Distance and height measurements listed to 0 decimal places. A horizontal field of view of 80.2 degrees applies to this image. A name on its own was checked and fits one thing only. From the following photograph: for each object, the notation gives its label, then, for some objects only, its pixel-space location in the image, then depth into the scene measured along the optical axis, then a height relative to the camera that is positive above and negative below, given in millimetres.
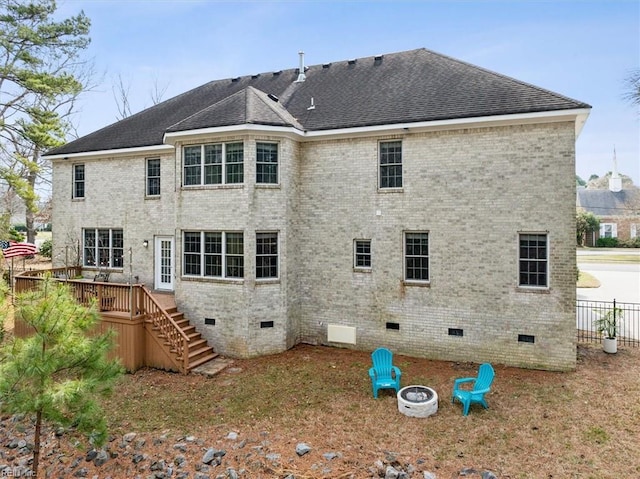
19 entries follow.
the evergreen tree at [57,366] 5586 -1953
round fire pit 8258 -3589
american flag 16906 -420
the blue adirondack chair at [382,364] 9891 -3254
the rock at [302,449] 7040 -3915
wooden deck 11359 -2794
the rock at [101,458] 7306 -4226
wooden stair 11577 -3326
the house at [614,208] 52688 +4591
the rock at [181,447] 7348 -4021
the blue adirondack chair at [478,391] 8328 -3354
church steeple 59031 +9188
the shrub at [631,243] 52000 -489
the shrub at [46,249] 31547 -697
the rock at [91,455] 7457 -4248
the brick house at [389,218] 10953 +705
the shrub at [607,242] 52594 -348
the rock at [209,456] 6988 -4019
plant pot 12141 -3405
